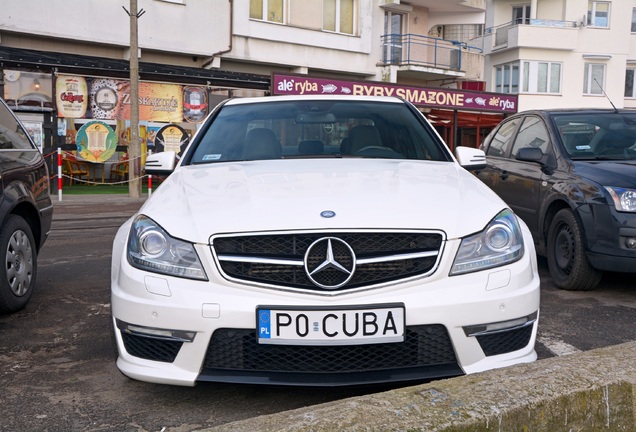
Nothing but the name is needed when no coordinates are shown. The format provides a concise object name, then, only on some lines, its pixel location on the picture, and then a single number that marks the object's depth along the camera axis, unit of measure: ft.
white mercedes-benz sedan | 9.29
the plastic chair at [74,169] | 65.92
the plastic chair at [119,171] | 69.10
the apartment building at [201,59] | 60.90
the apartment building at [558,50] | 114.52
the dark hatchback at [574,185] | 16.94
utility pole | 56.95
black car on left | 15.40
